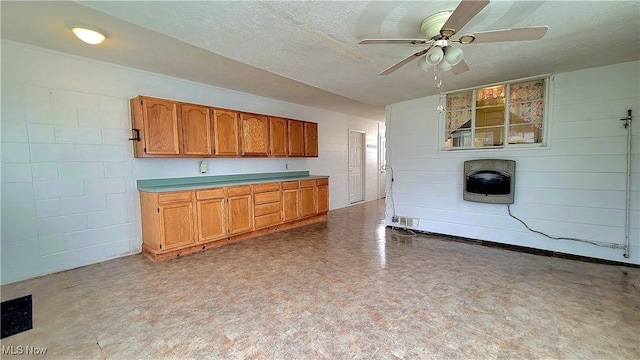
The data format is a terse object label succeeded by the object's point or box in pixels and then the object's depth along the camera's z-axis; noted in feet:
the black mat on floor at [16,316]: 6.76
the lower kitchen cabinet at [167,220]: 11.21
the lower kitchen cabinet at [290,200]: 16.26
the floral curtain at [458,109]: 13.83
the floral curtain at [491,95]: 12.78
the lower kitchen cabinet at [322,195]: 18.45
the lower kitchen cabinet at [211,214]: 12.42
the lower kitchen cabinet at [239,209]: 13.58
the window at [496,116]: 12.09
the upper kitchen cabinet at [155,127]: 11.37
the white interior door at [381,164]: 28.99
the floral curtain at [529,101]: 11.92
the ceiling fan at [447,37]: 5.60
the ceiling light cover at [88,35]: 8.09
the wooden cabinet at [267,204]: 14.80
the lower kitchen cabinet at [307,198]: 17.34
